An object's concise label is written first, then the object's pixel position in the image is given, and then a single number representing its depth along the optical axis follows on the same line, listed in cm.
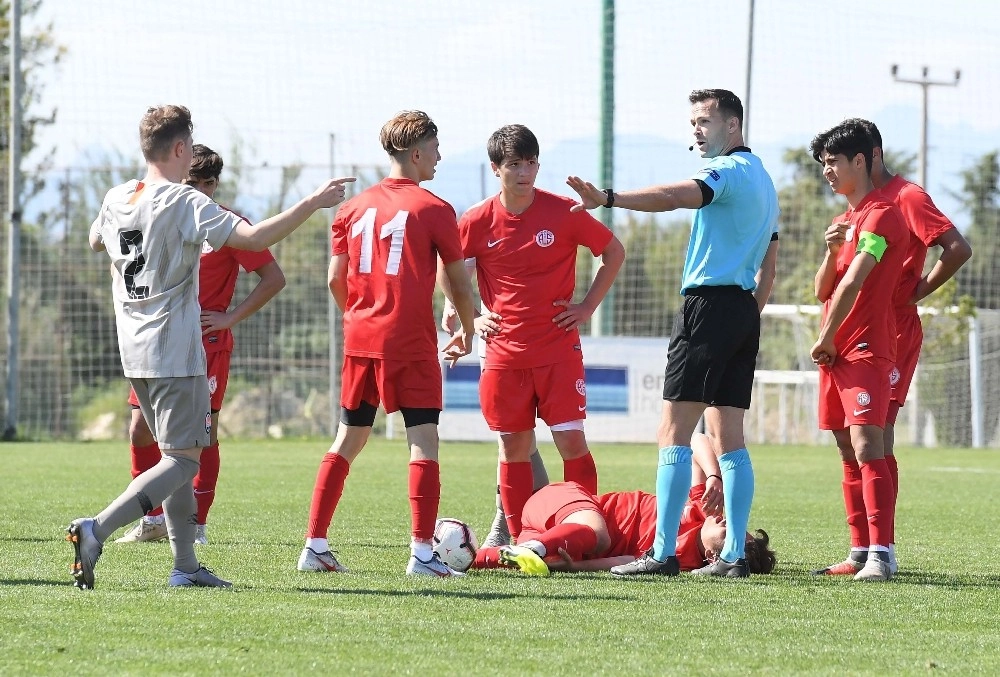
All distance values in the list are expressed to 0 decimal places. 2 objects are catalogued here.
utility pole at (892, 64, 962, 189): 6950
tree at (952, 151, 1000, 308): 5284
